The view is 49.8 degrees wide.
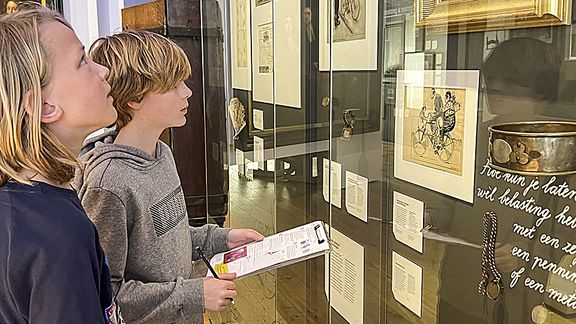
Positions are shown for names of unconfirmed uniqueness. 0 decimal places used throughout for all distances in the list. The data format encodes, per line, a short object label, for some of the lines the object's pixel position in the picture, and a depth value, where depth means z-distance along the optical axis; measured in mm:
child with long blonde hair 847
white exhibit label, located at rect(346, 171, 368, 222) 2085
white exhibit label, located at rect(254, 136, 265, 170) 2657
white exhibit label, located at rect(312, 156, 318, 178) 2408
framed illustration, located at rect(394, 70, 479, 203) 1562
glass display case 1332
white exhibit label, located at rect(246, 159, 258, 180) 2723
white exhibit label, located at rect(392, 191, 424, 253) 1815
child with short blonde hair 1286
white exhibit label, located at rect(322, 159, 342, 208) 2242
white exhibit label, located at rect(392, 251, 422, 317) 1843
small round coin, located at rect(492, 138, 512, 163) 1284
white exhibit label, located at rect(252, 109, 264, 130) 2627
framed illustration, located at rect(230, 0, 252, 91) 2656
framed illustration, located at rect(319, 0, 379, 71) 1972
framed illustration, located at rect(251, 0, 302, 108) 2359
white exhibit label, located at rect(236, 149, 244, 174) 2807
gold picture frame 1272
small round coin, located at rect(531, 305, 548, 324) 1375
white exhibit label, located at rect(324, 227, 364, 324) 2135
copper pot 1186
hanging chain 1508
